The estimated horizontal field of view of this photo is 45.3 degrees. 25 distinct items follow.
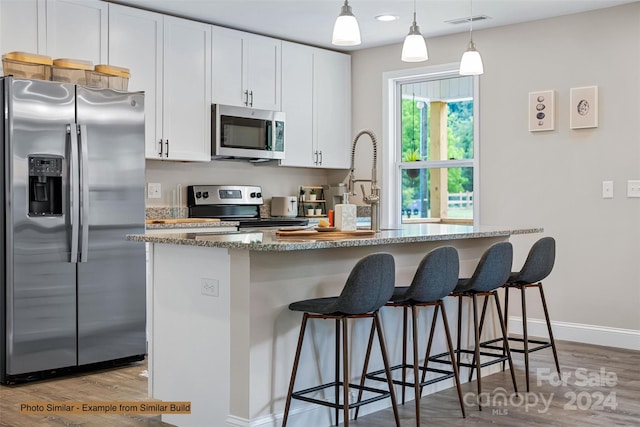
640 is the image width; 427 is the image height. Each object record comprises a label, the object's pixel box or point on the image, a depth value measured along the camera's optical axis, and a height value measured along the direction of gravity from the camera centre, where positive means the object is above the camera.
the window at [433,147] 6.37 +0.48
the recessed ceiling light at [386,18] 5.68 +1.38
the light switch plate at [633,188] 5.35 +0.11
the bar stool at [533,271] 4.34 -0.38
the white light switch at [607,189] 5.48 +0.10
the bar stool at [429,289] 3.48 -0.40
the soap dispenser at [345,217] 3.99 -0.07
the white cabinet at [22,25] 4.67 +1.08
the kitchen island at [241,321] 3.26 -0.53
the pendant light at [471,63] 4.31 +0.79
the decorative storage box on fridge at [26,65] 4.48 +0.80
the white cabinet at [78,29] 4.89 +1.12
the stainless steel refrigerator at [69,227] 4.30 -0.15
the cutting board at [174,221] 5.38 -0.14
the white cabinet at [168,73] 5.30 +0.93
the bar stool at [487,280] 3.90 -0.39
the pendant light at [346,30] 3.62 +0.81
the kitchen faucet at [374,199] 4.11 +0.02
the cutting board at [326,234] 3.70 -0.15
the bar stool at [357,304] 3.13 -0.43
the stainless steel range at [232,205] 6.07 -0.02
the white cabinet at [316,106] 6.50 +0.85
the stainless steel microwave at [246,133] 5.87 +0.55
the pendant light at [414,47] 3.90 +0.79
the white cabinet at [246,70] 5.91 +1.06
